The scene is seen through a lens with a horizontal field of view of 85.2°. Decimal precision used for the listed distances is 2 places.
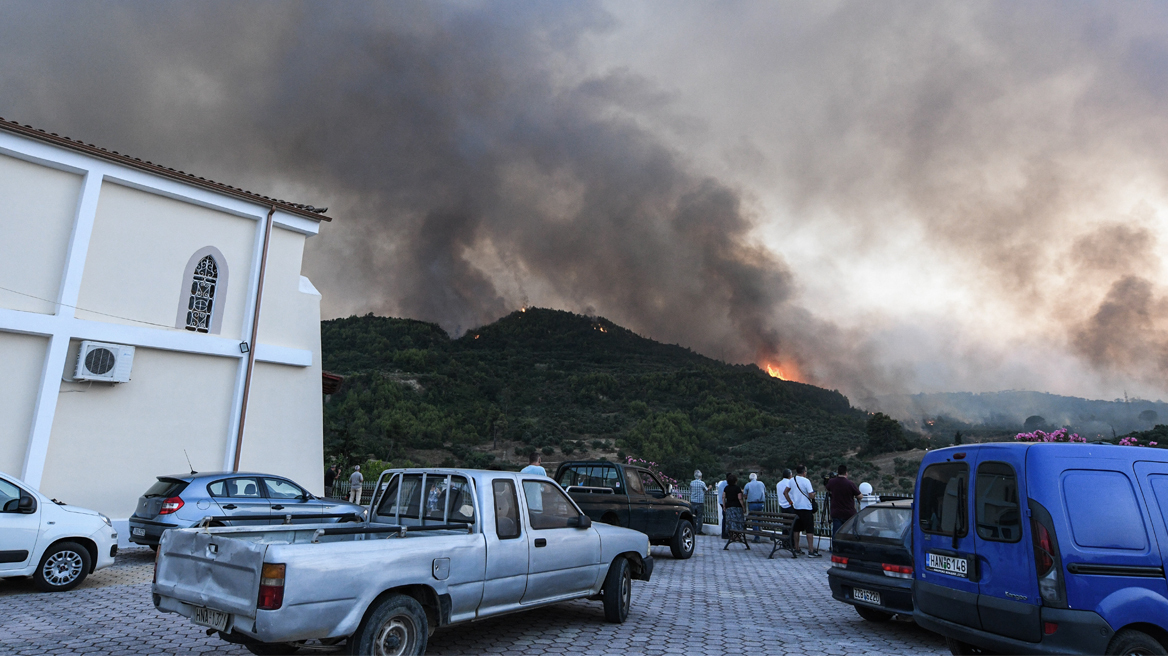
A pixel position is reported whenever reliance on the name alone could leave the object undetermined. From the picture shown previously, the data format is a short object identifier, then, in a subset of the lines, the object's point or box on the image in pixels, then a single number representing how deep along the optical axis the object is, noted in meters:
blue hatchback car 10.05
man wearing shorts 14.19
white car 7.61
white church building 12.02
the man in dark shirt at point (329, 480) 22.31
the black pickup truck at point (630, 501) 12.29
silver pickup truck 4.36
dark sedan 6.88
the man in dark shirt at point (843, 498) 12.16
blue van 4.48
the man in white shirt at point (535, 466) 12.18
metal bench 13.71
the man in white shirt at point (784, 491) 14.67
